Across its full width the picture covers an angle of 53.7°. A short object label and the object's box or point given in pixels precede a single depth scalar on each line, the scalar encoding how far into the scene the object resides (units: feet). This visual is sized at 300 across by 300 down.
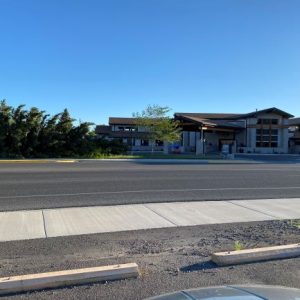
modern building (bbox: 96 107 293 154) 147.08
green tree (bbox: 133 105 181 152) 111.00
